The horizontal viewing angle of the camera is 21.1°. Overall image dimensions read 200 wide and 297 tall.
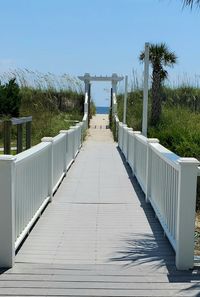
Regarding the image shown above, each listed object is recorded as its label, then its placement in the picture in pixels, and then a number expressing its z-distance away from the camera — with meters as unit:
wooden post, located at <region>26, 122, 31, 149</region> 16.05
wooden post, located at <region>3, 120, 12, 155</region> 12.06
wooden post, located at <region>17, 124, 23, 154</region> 13.90
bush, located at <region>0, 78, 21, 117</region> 32.28
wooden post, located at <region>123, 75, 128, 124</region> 28.57
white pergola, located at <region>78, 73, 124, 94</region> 41.38
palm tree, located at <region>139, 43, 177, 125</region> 27.49
